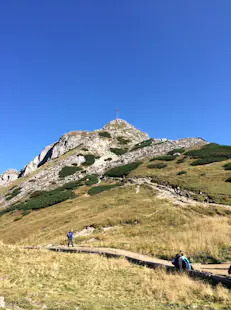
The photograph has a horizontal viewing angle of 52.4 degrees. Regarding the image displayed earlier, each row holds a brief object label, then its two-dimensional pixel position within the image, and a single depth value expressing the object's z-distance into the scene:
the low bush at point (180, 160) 57.14
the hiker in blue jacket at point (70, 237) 24.98
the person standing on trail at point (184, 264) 12.67
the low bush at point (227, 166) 43.71
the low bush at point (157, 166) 55.25
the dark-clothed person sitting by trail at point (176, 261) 13.09
